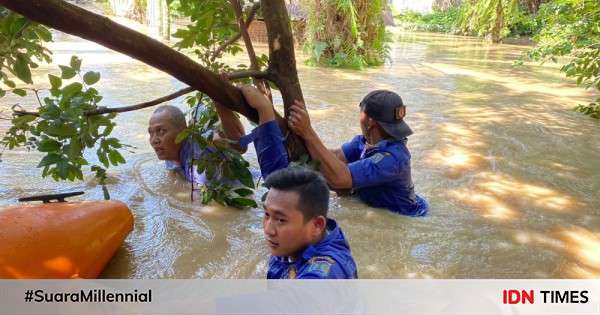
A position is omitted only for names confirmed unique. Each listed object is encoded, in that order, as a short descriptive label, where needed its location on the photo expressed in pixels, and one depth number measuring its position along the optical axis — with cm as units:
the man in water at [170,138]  399
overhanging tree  210
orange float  239
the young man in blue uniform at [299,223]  190
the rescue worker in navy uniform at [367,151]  281
